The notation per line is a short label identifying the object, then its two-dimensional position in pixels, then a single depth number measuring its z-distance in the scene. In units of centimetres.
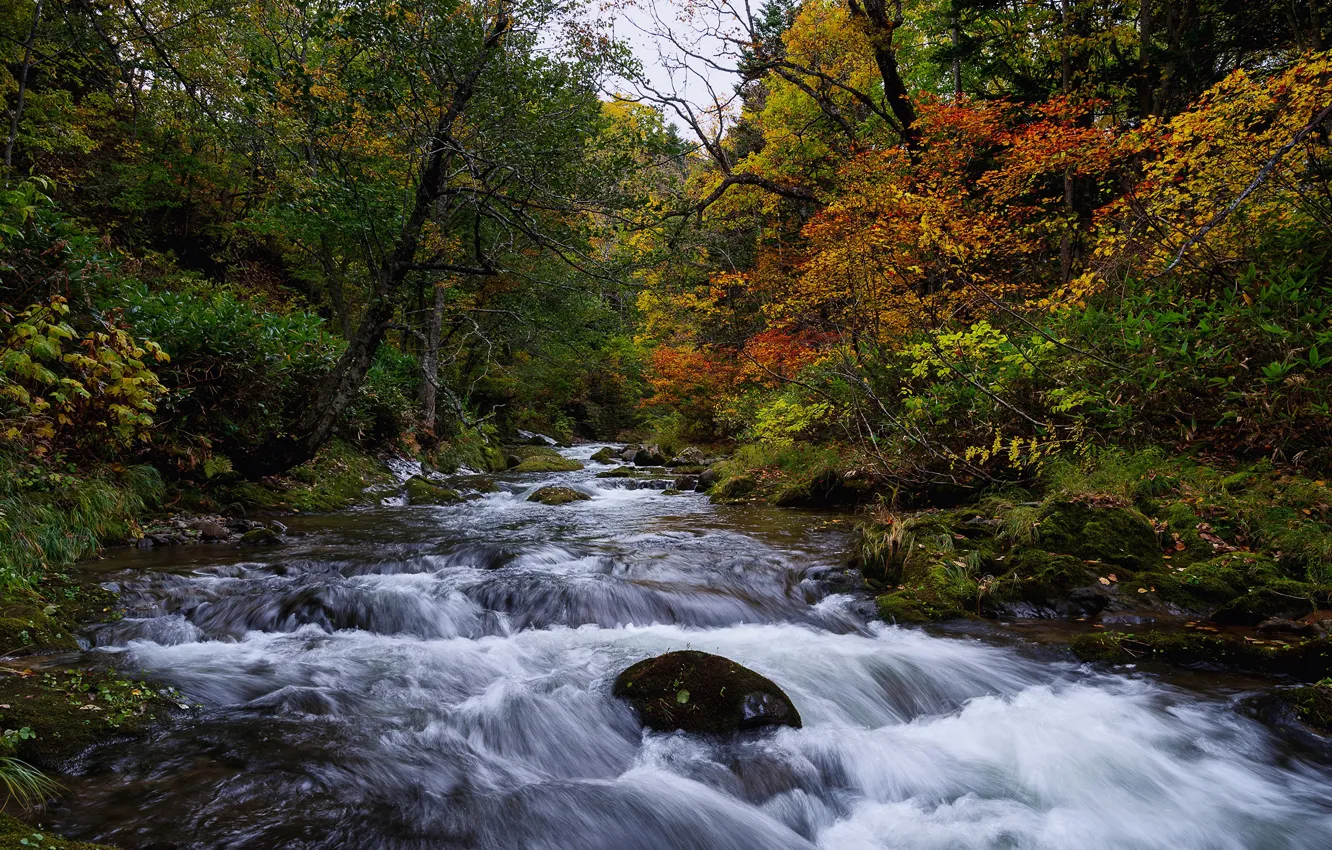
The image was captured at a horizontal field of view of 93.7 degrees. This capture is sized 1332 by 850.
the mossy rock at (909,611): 555
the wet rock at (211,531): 696
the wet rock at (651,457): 1889
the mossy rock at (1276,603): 464
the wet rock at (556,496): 1190
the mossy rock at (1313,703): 356
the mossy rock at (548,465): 1628
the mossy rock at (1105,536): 574
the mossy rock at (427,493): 1120
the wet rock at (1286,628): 436
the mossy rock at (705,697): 374
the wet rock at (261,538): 702
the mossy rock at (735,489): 1172
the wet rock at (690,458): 1795
